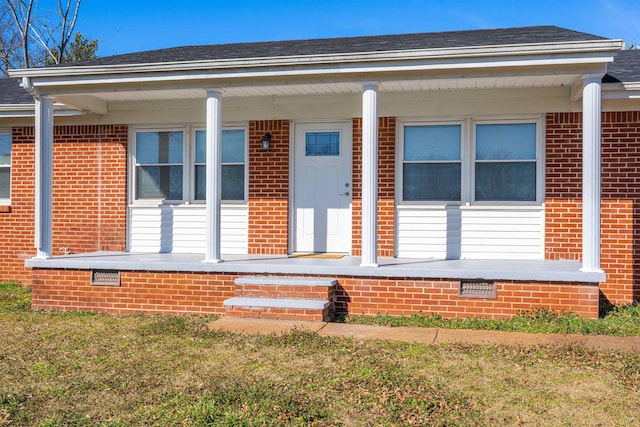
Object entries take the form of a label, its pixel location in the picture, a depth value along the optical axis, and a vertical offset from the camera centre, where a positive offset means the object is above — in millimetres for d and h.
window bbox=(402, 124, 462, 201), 9016 +801
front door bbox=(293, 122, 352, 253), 9414 +446
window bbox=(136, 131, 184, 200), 9930 +810
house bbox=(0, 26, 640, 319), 7383 +586
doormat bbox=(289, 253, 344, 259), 9148 -602
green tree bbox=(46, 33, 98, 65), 25188 +6854
